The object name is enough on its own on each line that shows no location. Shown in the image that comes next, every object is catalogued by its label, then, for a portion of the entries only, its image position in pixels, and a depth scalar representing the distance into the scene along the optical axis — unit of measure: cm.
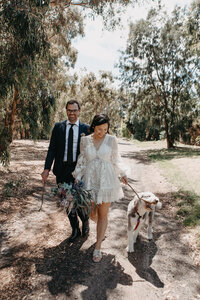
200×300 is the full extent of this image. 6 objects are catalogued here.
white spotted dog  323
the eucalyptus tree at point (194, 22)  1363
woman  305
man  343
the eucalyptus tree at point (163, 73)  1817
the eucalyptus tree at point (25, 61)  464
